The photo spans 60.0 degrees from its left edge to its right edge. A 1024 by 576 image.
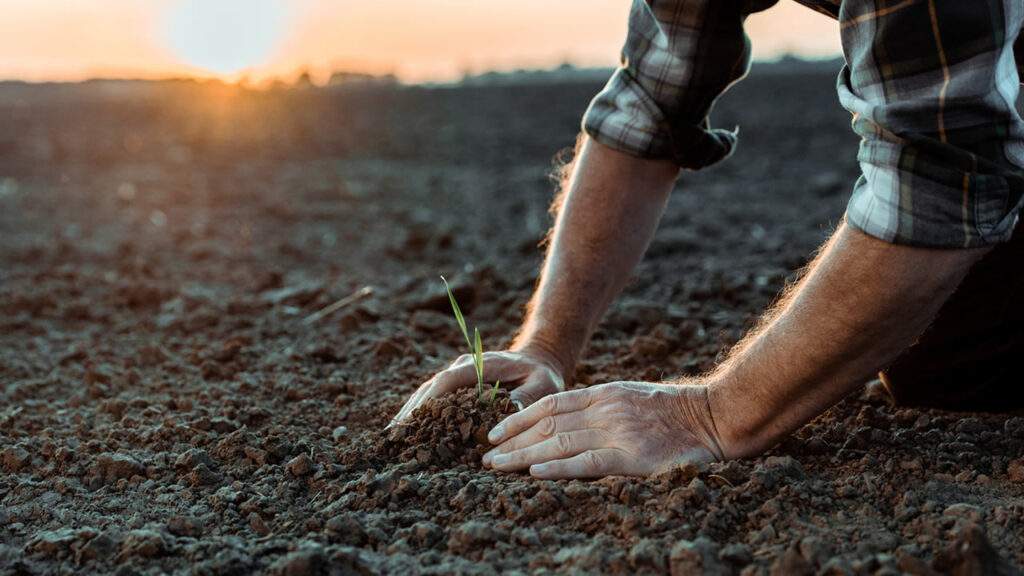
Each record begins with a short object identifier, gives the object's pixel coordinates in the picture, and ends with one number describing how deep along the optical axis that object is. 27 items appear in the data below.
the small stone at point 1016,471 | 1.77
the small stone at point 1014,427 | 1.95
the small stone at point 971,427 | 2.00
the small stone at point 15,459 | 2.06
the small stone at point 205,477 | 1.90
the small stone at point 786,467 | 1.70
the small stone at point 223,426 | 2.19
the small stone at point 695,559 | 1.41
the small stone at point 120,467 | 1.97
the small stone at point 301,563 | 1.46
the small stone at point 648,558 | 1.44
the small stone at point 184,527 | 1.67
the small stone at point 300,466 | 1.90
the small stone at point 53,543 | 1.62
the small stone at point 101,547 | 1.59
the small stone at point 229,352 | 2.86
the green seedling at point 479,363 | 1.96
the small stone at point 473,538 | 1.56
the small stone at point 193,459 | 1.96
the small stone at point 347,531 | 1.60
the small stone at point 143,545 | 1.57
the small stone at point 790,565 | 1.39
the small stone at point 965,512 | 1.54
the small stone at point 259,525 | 1.68
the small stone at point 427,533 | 1.59
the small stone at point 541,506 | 1.64
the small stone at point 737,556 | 1.44
